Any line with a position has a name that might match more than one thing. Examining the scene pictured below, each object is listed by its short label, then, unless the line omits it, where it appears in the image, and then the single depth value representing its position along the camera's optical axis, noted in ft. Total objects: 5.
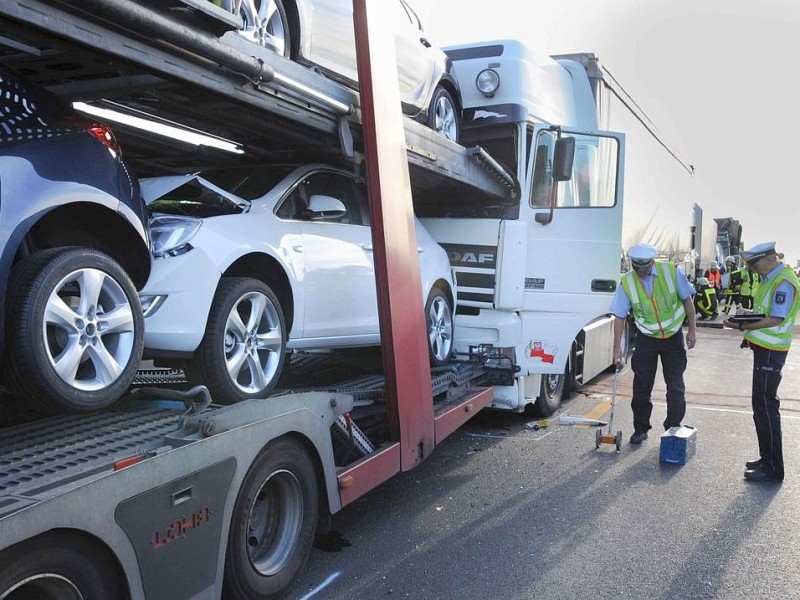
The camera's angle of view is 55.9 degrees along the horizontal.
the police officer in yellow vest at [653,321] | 21.06
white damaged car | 12.37
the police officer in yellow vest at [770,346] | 17.75
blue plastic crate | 19.15
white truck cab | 23.20
